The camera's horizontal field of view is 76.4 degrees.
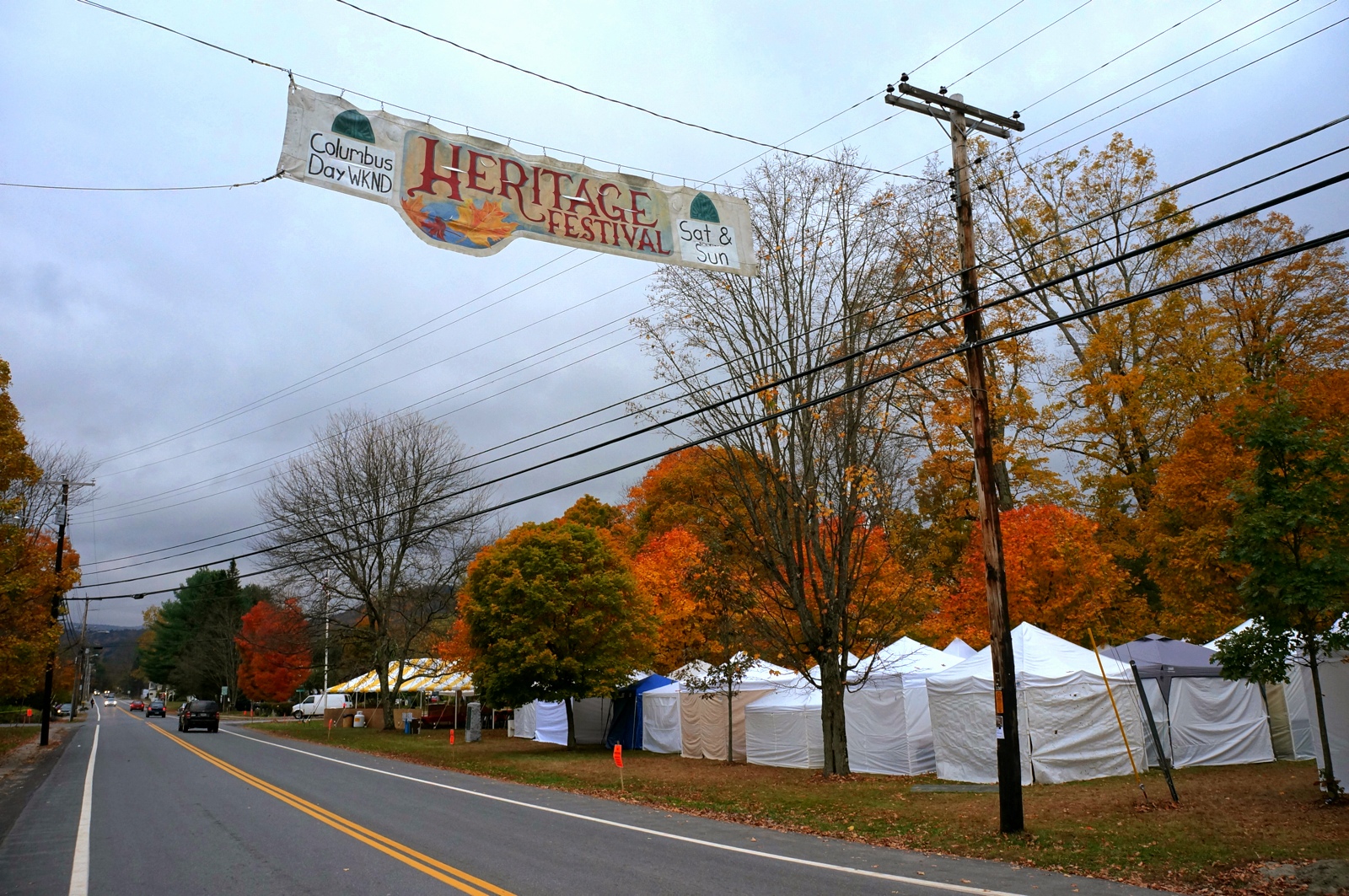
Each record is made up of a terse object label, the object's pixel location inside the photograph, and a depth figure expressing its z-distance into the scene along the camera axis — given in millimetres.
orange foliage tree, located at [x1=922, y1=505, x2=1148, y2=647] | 25109
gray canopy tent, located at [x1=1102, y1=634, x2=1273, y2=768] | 19281
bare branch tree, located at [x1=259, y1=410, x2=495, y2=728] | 36219
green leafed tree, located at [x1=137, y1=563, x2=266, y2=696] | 77562
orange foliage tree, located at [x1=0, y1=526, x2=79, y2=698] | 22359
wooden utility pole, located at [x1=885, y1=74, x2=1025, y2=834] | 11055
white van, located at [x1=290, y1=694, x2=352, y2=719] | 64988
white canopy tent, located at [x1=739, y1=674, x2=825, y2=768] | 22500
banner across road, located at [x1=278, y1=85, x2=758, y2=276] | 8047
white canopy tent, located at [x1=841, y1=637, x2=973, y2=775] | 20125
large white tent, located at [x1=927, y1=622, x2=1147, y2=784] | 17000
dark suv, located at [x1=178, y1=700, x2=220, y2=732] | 40312
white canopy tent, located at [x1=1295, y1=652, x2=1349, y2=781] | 12164
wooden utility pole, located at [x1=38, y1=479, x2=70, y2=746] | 32594
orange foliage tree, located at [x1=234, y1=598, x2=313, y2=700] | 66812
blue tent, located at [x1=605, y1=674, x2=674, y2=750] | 31406
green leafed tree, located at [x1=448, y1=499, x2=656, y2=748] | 27594
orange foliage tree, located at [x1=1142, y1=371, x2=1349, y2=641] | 22719
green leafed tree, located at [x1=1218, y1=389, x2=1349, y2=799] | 11711
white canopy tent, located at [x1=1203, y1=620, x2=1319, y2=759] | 20328
